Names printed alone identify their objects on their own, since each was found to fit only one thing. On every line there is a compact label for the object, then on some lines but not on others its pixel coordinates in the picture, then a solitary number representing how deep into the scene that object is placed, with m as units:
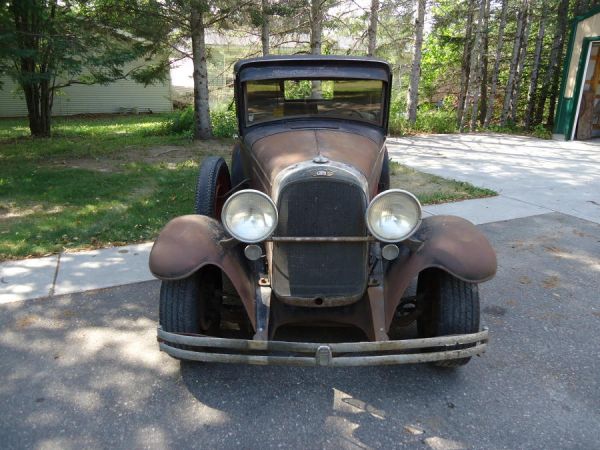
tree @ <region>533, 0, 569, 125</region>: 13.05
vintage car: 2.38
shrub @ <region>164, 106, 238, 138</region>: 11.58
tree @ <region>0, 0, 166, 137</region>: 7.36
